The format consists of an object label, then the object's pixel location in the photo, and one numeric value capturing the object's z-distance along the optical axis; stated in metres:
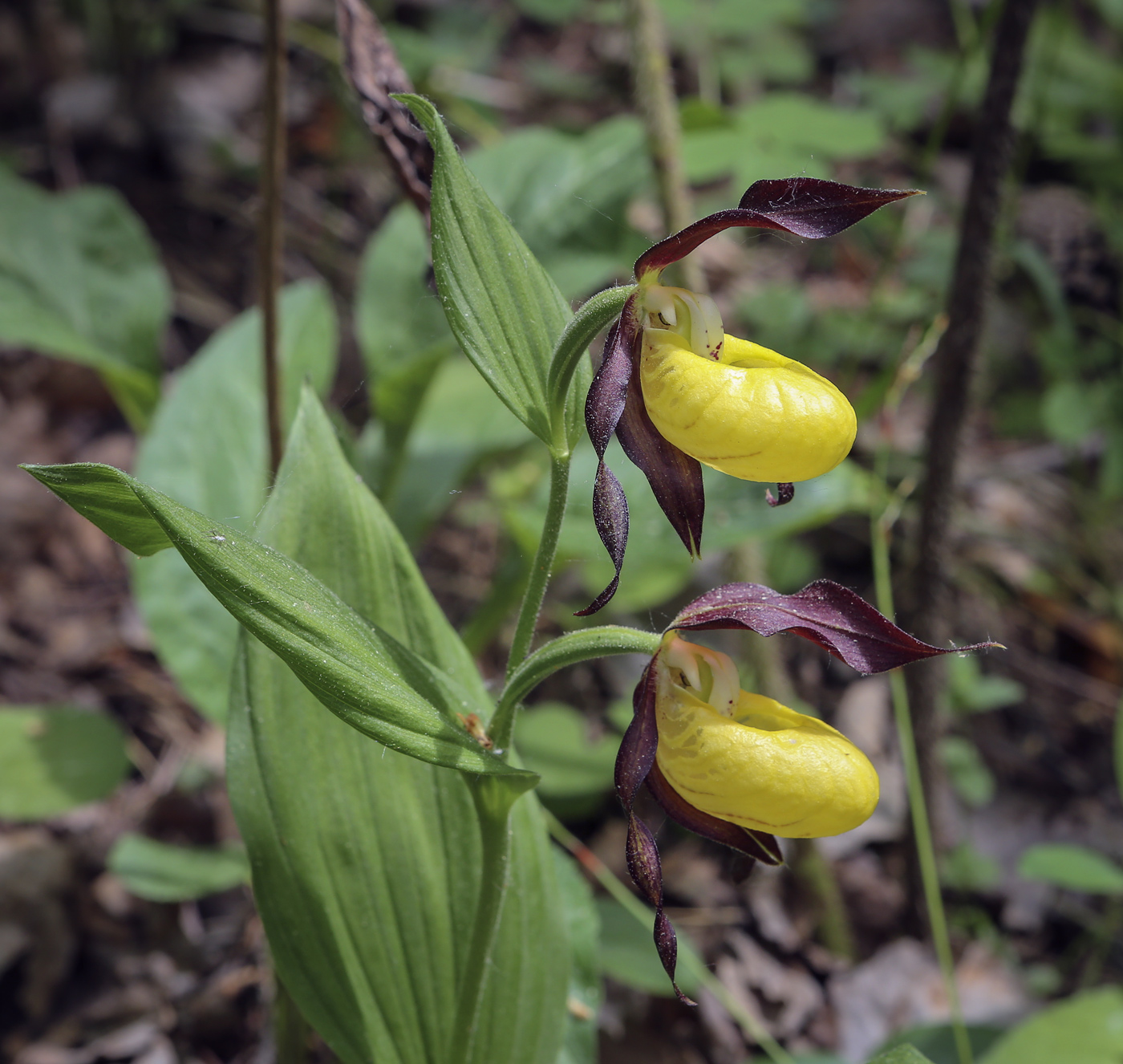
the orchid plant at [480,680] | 0.34
